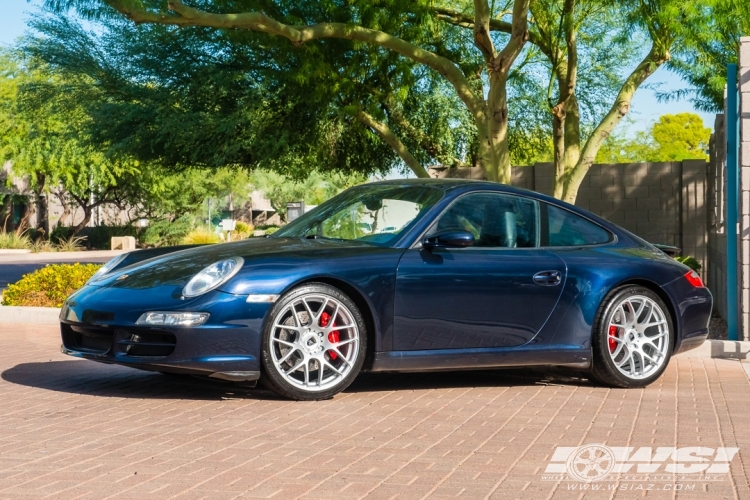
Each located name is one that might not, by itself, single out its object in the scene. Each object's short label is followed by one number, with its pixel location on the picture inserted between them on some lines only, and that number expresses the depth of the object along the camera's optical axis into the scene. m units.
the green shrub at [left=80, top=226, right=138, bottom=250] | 50.81
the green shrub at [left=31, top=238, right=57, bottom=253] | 44.73
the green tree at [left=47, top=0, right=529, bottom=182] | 13.20
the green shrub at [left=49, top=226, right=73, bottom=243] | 50.72
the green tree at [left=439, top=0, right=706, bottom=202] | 14.10
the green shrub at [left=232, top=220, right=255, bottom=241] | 59.62
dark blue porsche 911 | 6.78
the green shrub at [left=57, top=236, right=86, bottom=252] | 45.20
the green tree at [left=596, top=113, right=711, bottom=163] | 65.81
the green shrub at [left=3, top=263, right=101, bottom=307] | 13.67
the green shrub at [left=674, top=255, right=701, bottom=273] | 15.16
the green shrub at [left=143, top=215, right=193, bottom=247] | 51.53
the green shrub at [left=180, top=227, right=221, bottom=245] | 41.34
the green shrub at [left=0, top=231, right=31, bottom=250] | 45.19
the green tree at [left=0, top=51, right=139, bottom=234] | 43.47
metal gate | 10.43
